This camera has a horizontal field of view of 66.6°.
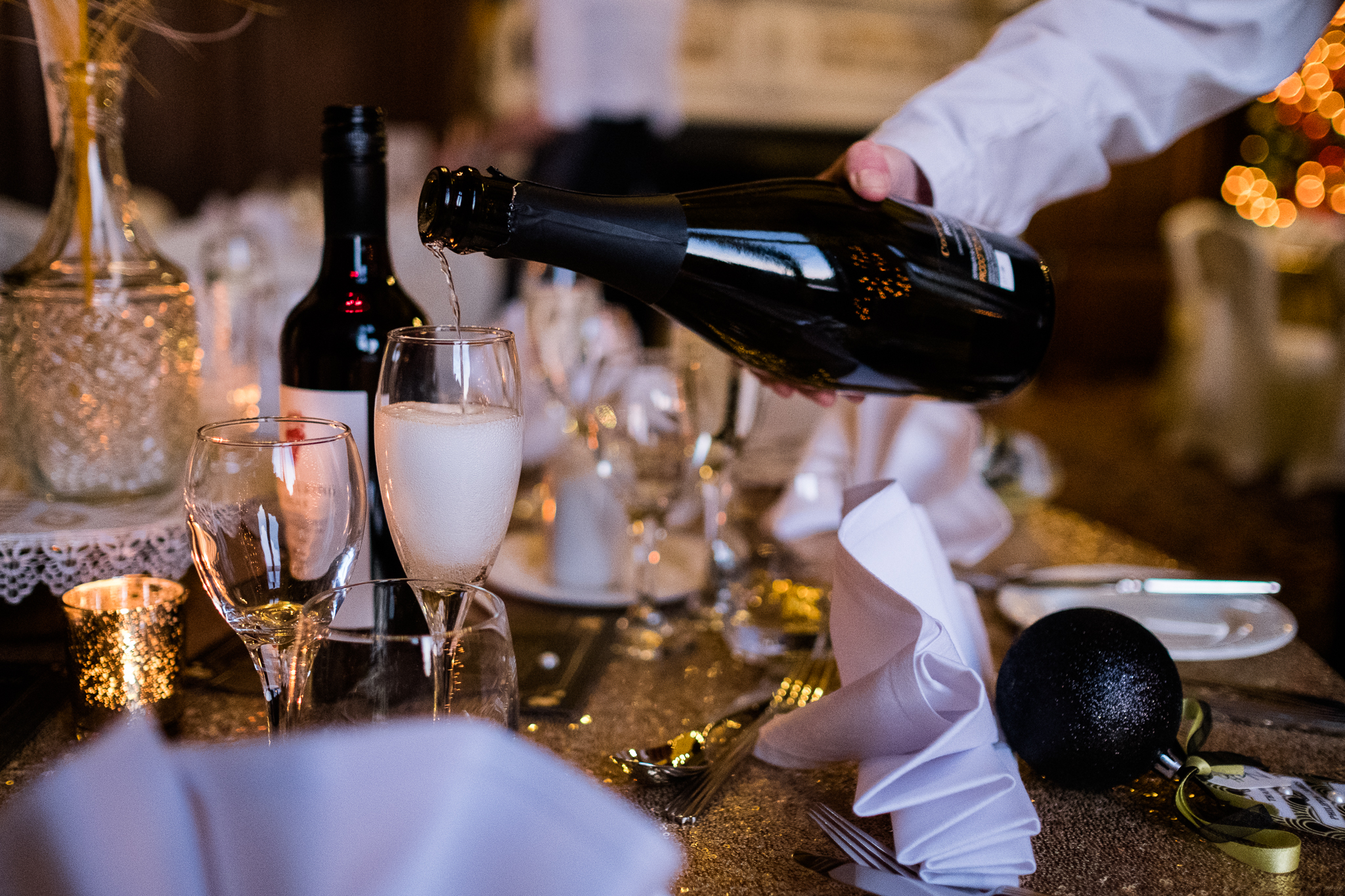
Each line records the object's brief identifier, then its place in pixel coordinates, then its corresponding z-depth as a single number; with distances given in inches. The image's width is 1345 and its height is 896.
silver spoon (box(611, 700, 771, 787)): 24.1
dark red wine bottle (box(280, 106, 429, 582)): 26.5
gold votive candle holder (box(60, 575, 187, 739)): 24.7
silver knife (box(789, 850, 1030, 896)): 19.6
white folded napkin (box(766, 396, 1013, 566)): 38.1
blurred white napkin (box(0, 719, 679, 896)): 12.5
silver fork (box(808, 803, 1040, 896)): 20.4
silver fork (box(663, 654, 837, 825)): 22.9
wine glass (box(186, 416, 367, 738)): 21.1
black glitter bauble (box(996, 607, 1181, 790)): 23.0
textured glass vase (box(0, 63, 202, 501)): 31.1
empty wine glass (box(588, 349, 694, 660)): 33.0
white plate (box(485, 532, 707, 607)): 36.2
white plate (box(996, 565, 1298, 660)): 32.3
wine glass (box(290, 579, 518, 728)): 19.2
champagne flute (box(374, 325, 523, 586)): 22.6
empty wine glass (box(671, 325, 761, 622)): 33.4
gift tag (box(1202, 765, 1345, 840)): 22.0
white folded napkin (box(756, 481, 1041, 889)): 20.4
